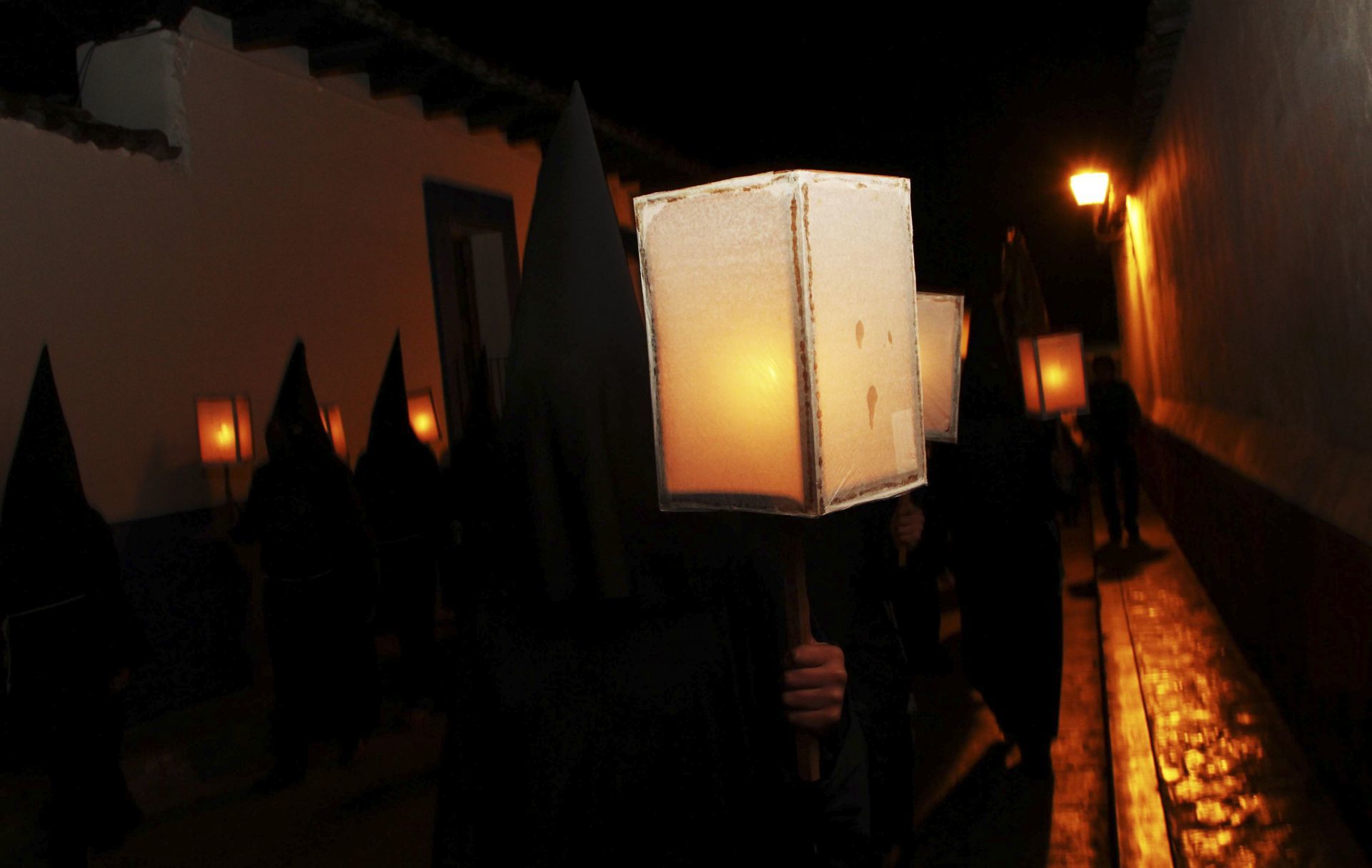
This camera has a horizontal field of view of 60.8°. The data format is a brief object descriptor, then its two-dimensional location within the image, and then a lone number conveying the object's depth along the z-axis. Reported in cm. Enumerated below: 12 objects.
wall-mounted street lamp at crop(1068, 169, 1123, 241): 1178
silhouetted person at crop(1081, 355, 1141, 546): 1089
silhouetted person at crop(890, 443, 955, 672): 565
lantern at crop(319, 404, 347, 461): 798
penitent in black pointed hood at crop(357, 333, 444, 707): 756
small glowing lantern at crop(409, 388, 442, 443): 919
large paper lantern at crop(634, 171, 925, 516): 174
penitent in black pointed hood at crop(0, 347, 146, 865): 504
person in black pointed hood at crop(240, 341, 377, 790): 629
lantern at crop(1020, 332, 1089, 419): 652
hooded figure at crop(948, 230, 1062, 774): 532
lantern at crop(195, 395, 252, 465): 728
